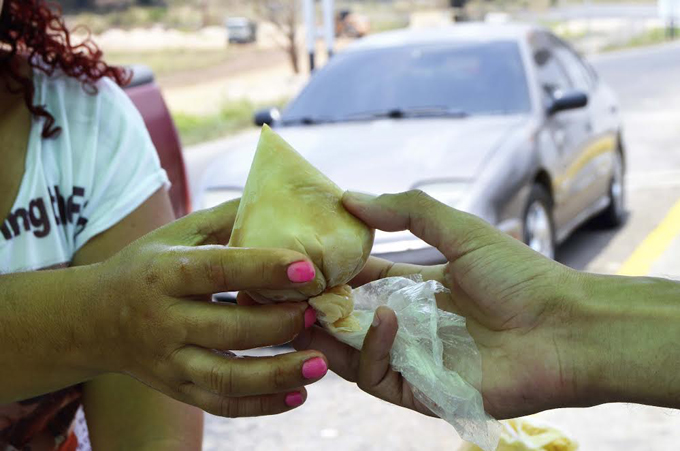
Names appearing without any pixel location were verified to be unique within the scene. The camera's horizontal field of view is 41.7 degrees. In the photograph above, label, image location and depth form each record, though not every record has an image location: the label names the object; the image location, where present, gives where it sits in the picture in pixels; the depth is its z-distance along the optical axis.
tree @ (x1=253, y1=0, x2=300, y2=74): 22.53
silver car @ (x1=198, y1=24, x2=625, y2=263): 4.71
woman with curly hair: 1.27
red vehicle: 3.55
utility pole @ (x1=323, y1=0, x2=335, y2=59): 13.86
